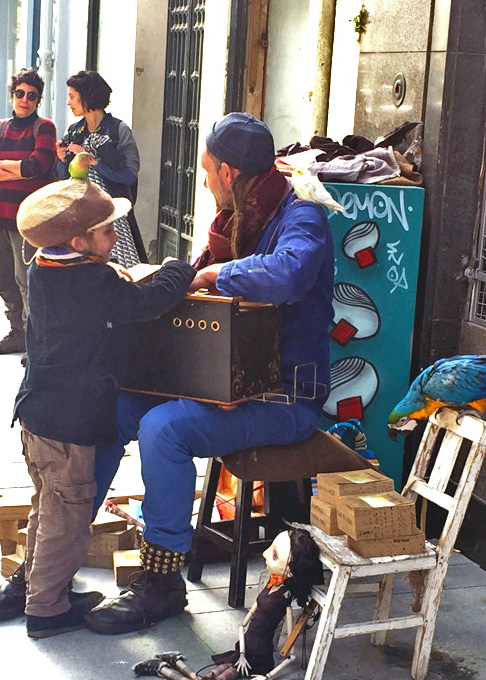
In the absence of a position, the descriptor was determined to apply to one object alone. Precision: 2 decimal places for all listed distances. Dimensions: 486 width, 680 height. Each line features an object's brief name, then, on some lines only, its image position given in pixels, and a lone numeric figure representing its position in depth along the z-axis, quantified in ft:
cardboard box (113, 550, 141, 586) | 14.23
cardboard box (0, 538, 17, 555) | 14.89
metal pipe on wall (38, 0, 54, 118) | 43.98
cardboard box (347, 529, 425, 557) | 11.58
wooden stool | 13.25
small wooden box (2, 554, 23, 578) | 14.42
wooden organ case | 12.56
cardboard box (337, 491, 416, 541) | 11.57
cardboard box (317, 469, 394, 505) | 12.21
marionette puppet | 11.78
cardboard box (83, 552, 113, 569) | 14.85
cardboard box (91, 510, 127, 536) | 14.78
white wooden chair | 11.35
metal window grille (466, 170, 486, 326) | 15.72
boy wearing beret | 12.24
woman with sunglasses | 26.17
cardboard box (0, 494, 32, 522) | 14.85
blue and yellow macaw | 13.07
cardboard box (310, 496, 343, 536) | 12.10
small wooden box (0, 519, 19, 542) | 14.84
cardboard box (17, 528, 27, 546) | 14.51
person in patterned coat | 24.32
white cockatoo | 13.42
